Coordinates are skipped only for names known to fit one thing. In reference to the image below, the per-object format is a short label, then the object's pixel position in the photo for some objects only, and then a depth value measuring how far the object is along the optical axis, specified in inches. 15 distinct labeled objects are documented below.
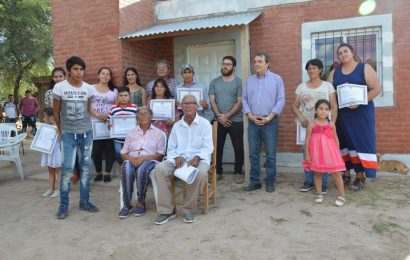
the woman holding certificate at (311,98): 191.8
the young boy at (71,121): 172.1
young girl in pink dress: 178.9
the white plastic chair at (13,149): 257.8
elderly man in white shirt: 162.6
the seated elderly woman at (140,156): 170.9
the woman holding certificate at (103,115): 224.2
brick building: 236.7
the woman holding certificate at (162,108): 205.9
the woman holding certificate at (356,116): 186.1
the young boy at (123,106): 213.2
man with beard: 218.8
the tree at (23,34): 613.0
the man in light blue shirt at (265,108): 198.4
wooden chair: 167.9
